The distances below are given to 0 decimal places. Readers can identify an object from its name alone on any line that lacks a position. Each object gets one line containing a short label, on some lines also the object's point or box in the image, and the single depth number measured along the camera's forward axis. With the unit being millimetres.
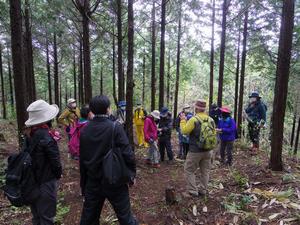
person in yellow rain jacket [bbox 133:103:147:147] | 12953
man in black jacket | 3580
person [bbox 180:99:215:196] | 6117
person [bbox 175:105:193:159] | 10362
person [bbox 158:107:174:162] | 10188
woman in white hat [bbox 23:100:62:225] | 3818
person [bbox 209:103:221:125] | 10875
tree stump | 5745
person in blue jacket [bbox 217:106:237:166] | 9070
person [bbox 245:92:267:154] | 10409
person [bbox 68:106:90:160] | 6900
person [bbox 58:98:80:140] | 9492
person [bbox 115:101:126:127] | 11613
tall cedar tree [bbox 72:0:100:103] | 9570
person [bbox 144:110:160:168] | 9484
